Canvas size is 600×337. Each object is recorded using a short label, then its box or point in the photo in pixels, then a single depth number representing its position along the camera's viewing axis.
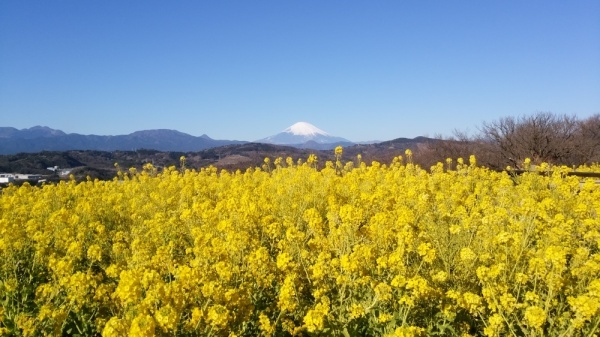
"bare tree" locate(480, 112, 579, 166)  30.22
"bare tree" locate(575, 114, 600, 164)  31.33
